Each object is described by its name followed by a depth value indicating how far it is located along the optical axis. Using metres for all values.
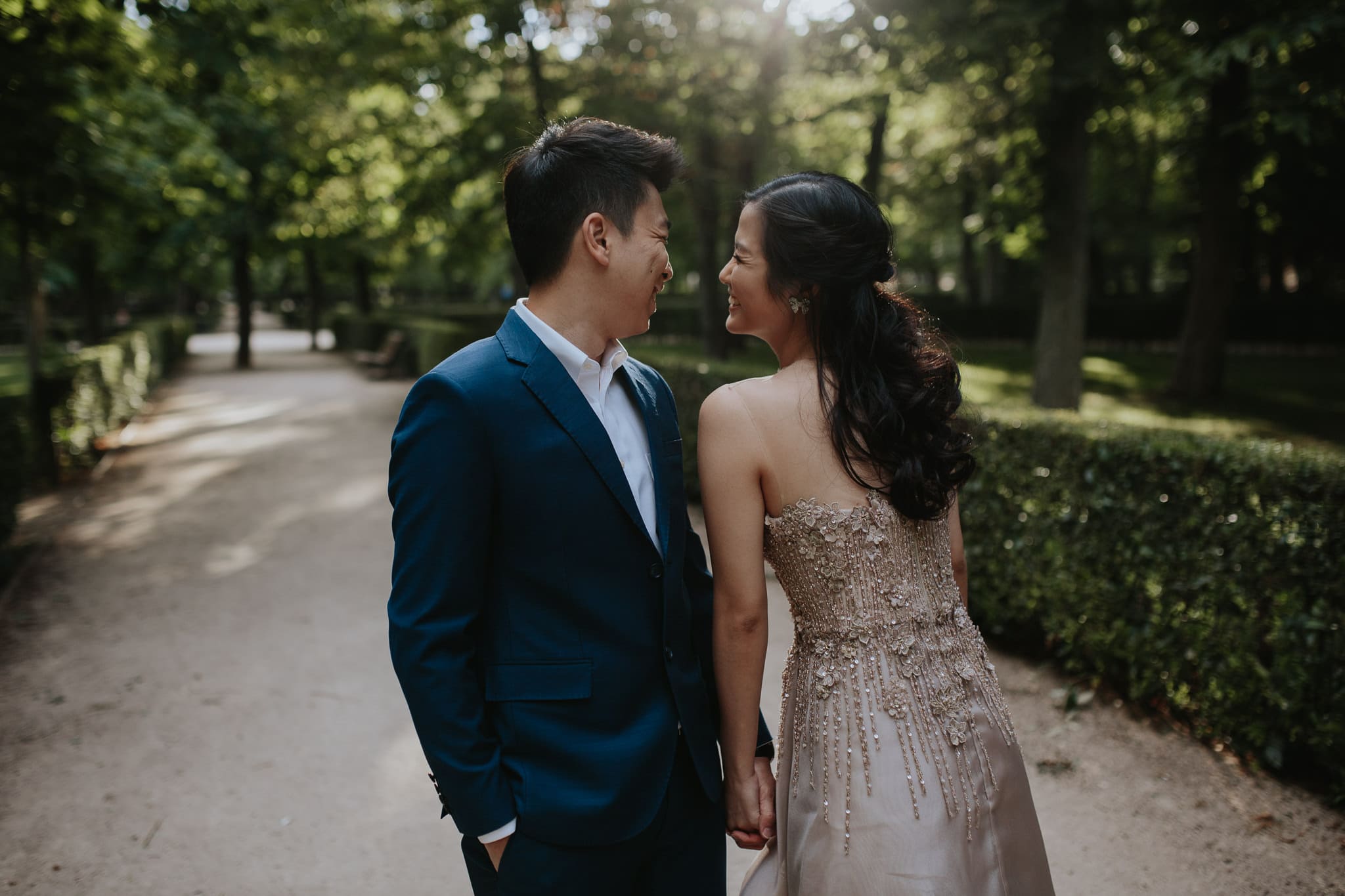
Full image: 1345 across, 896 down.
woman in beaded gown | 1.97
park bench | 22.66
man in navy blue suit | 1.75
